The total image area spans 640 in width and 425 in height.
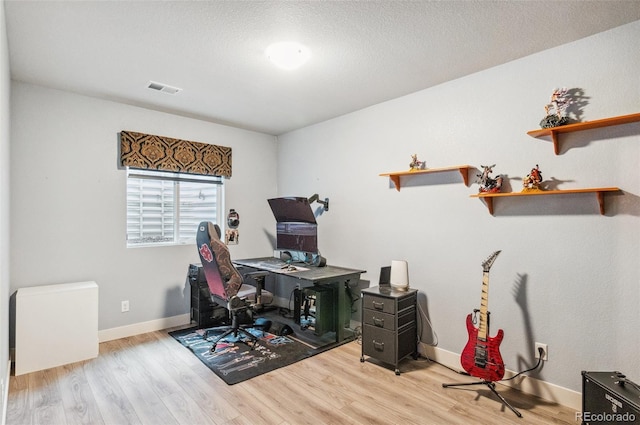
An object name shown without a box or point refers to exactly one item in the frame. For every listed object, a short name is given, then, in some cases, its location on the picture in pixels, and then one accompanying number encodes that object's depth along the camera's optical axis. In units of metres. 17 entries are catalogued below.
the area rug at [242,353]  2.75
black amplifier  1.58
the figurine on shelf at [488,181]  2.57
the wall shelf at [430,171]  2.79
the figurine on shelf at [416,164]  3.15
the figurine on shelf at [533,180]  2.37
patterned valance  3.51
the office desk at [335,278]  3.24
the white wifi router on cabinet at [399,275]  3.07
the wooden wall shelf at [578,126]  2.01
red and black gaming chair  3.03
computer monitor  3.82
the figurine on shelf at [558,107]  2.27
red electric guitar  2.28
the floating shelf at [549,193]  2.08
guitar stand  2.19
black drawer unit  2.79
